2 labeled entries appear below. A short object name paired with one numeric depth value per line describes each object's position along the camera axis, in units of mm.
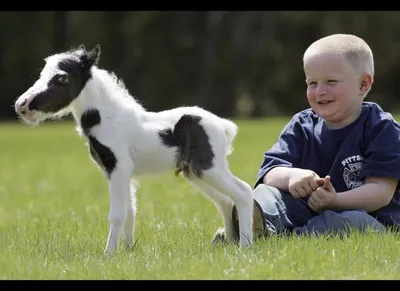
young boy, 10437
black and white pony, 9484
